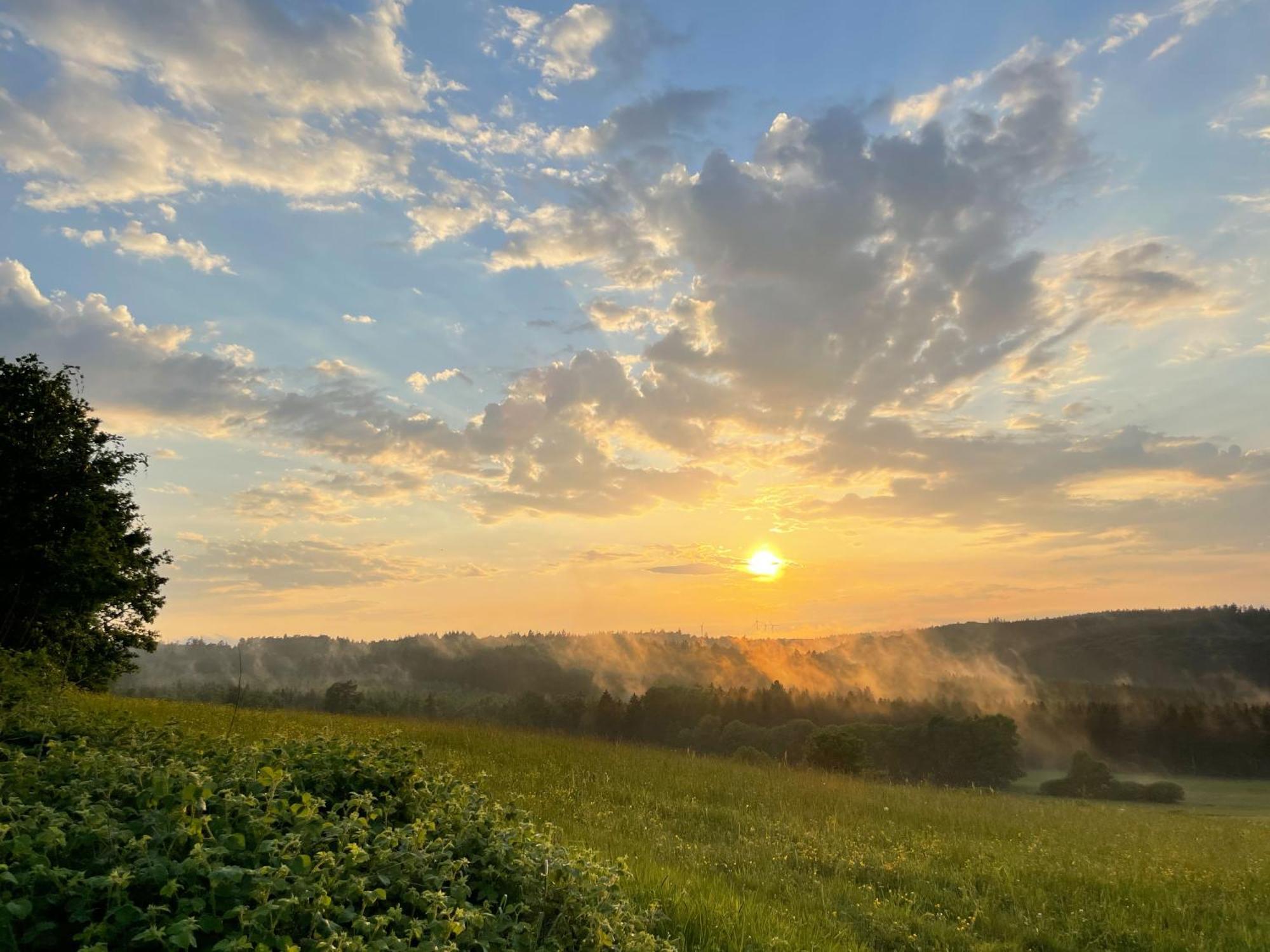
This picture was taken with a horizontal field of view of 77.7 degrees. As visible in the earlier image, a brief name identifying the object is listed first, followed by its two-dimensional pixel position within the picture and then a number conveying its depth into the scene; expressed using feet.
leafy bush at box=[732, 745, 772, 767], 85.50
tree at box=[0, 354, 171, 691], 101.71
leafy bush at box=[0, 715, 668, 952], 13.79
